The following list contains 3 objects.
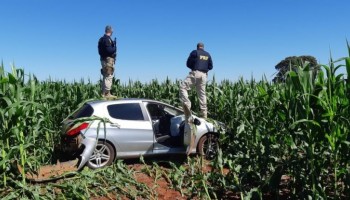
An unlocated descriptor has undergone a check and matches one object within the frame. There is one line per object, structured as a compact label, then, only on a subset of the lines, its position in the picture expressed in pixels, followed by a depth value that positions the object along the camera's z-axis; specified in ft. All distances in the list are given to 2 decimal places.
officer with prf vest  38.01
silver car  28.60
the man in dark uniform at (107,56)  43.32
